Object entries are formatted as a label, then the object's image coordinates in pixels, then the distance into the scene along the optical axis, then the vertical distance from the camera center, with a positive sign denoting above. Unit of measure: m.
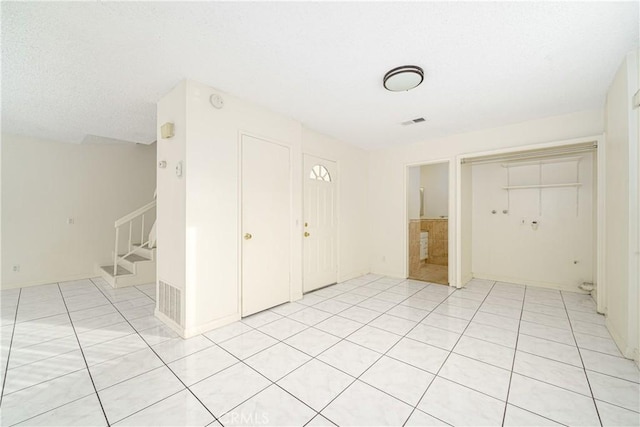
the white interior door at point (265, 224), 3.06 -0.15
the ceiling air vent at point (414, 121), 3.63 +1.39
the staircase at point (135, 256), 4.44 -0.87
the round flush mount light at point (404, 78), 2.31 +1.32
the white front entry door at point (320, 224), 4.05 -0.19
